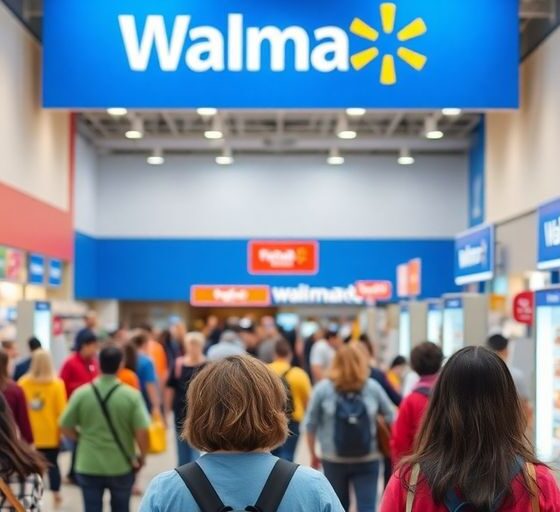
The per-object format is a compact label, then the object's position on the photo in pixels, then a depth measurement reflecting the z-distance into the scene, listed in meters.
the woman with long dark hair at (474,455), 2.31
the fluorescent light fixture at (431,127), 16.31
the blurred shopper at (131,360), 8.75
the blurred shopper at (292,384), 7.83
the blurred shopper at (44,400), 7.71
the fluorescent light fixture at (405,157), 20.50
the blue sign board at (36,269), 14.52
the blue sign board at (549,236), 6.05
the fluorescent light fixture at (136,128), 16.66
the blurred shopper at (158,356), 11.93
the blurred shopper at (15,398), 5.71
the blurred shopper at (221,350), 7.11
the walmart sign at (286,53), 10.98
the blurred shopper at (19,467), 3.41
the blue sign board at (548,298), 5.32
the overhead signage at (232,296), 20.70
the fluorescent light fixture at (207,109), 11.05
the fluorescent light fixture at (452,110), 11.18
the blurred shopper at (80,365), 8.68
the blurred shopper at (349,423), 5.79
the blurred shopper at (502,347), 7.26
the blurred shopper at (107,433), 5.70
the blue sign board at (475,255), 9.09
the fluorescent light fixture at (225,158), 20.52
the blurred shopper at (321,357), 12.15
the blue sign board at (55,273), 16.33
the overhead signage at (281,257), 20.62
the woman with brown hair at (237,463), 2.19
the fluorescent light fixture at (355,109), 11.12
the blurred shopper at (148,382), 9.12
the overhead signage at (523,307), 9.62
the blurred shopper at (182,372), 8.08
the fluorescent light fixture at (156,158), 20.72
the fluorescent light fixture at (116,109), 11.13
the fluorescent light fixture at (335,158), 20.24
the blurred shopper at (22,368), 9.05
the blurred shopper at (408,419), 5.05
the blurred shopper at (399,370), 9.54
